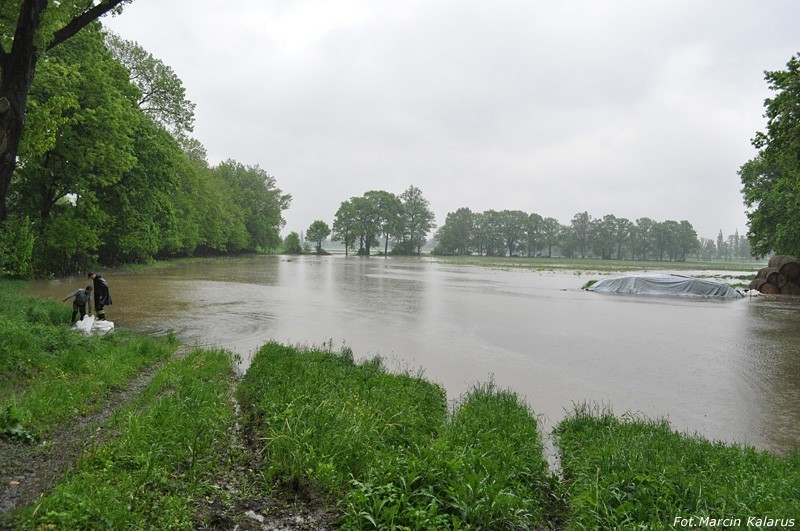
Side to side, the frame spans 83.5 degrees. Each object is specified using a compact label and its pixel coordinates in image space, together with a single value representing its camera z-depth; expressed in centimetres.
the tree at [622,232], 14450
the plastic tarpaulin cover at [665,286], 2978
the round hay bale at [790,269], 2986
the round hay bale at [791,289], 2991
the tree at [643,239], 14225
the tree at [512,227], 14450
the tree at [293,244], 10978
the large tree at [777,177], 1377
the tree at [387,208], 12276
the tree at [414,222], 12825
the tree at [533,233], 14550
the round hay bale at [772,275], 3031
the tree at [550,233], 14738
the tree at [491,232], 14300
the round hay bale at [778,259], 3055
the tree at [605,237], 14450
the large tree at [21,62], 696
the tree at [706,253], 18839
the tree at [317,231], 11475
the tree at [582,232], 14988
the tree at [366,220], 11856
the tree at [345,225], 11594
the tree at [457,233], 14288
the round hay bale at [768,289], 3045
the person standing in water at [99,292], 1304
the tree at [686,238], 14123
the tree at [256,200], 8350
